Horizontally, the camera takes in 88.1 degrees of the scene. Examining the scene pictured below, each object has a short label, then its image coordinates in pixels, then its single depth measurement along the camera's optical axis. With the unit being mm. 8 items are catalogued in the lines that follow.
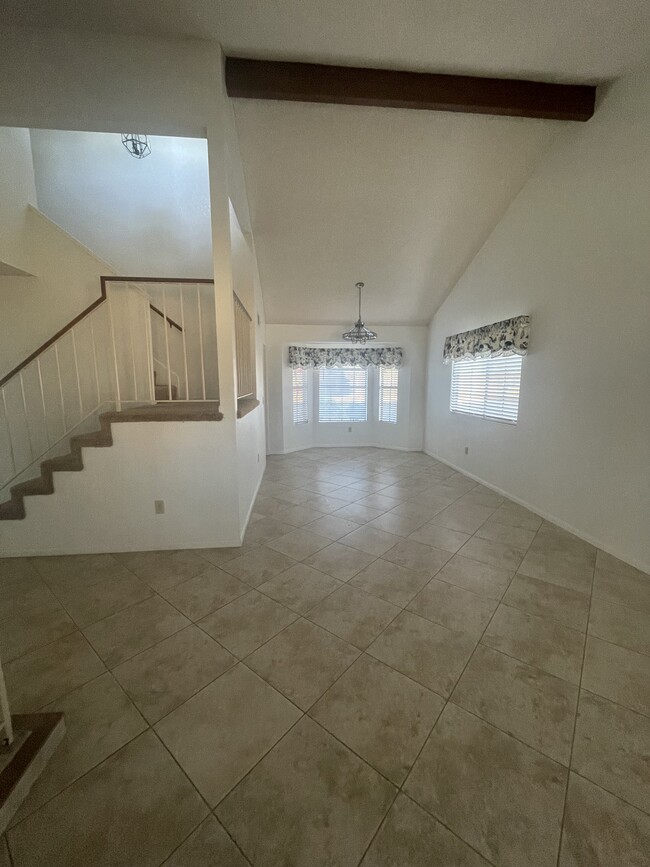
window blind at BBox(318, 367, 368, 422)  6605
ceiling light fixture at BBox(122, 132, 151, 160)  3506
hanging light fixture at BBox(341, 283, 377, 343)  4480
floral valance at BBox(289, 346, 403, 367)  6078
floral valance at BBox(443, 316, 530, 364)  3580
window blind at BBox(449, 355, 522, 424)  3918
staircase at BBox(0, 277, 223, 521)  3428
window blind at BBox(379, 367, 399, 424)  6512
